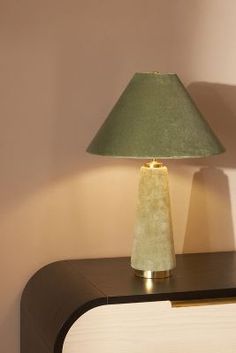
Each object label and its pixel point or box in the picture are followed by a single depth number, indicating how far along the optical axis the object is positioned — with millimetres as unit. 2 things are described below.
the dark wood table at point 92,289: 2698
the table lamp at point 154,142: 2718
